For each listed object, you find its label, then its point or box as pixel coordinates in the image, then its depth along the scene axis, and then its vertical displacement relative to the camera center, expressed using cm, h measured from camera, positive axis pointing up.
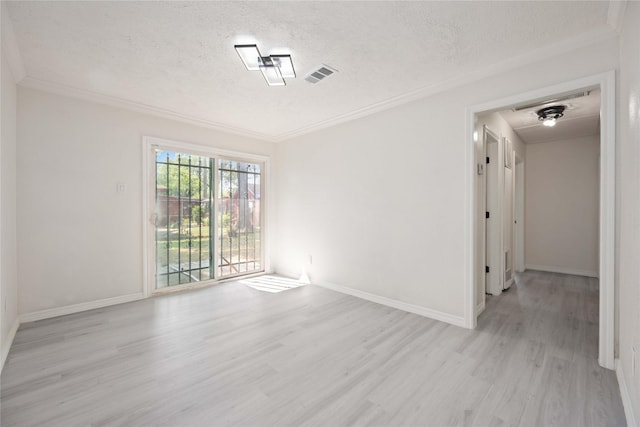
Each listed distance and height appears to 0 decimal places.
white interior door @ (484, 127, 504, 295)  385 -13
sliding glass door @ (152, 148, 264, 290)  396 -9
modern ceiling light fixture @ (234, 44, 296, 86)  229 +135
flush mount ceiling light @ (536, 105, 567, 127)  365 +136
